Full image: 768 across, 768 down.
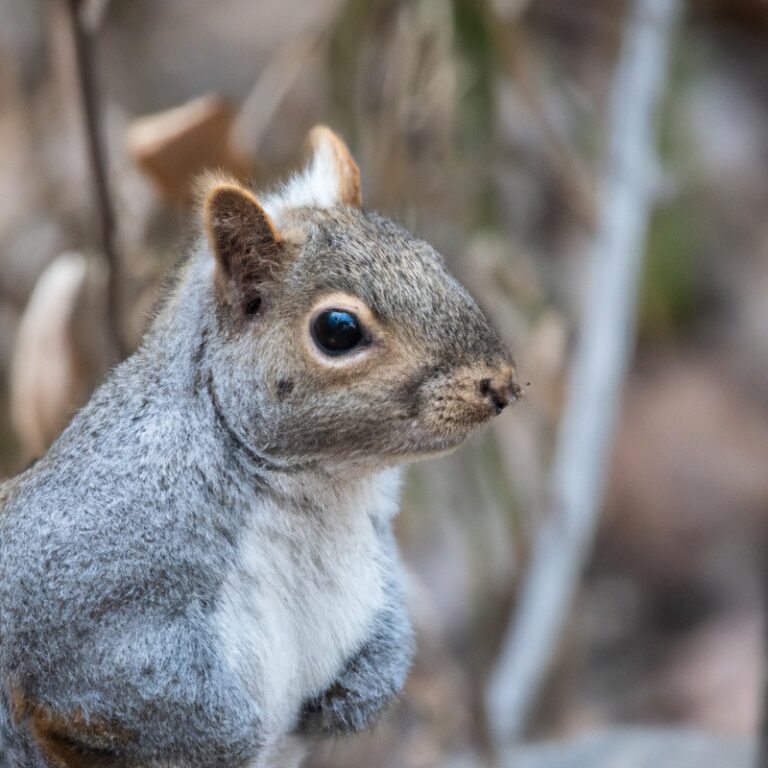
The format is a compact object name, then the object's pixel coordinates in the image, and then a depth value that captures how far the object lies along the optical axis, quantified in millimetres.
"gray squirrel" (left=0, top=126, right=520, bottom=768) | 2297
